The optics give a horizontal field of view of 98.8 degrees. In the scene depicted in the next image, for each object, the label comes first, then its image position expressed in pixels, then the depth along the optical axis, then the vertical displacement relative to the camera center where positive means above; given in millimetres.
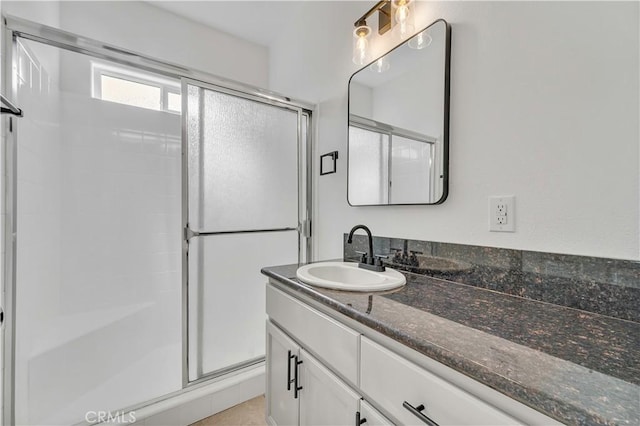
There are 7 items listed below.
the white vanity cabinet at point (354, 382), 536 -444
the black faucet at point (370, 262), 1241 -235
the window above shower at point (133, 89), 1761 +836
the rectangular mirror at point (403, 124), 1166 +439
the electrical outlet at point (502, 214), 955 -3
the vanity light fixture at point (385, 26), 1286 +951
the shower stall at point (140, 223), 1409 -69
